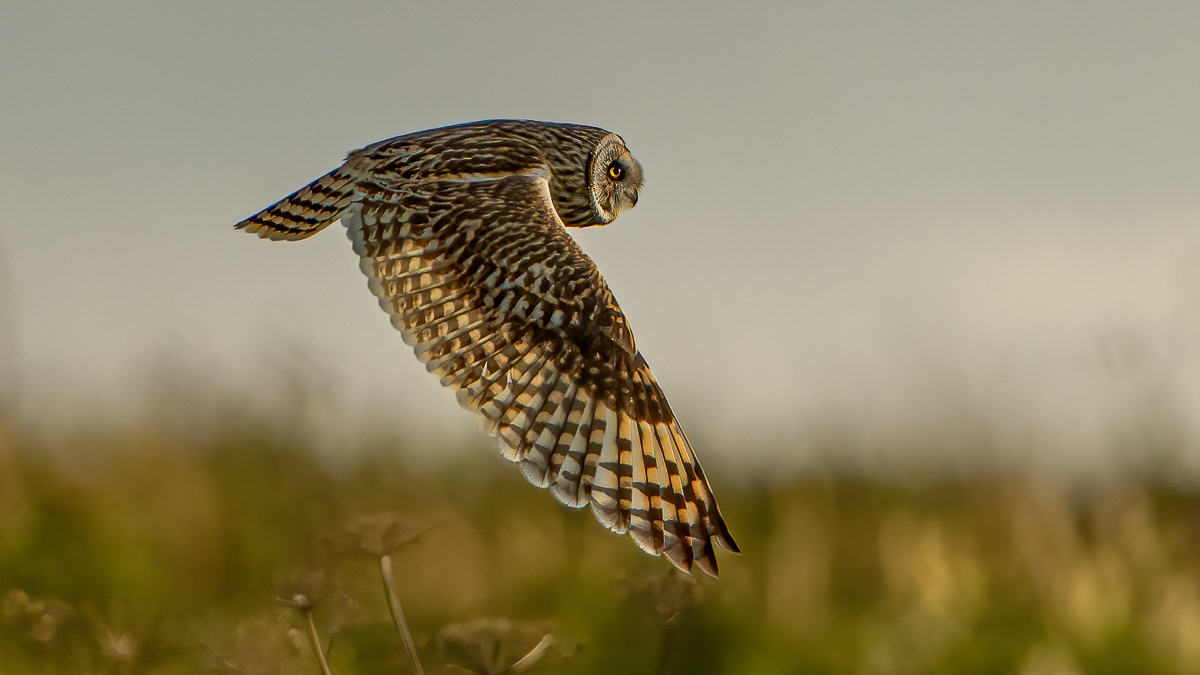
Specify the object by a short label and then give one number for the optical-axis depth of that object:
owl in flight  16.44
